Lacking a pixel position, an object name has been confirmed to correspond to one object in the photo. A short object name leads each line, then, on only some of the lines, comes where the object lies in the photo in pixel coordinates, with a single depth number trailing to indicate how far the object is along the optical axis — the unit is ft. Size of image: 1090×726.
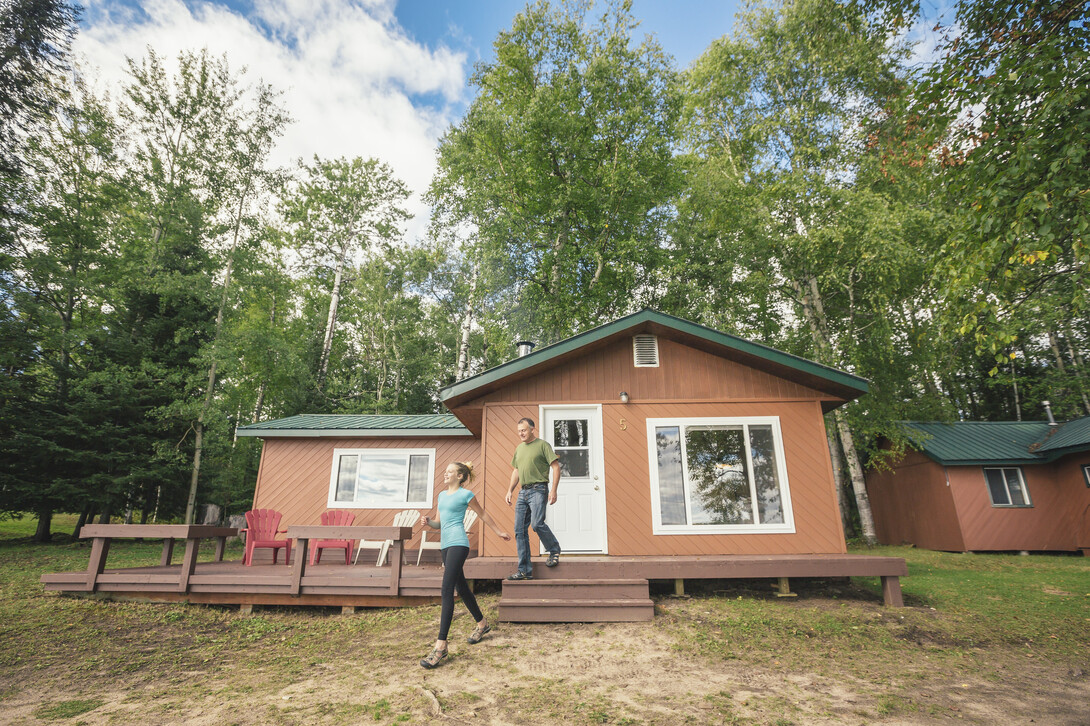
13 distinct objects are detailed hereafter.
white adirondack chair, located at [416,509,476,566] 29.14
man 18.93
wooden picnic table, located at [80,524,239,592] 21.52
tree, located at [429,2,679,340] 50.83
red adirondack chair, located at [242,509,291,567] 26.78
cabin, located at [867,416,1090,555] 44.50
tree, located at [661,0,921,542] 42.39
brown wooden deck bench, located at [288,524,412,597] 20.44
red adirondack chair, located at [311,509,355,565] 29.99
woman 14.12
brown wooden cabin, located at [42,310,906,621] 23.59
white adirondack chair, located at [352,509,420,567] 31.53
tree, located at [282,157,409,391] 67.05
